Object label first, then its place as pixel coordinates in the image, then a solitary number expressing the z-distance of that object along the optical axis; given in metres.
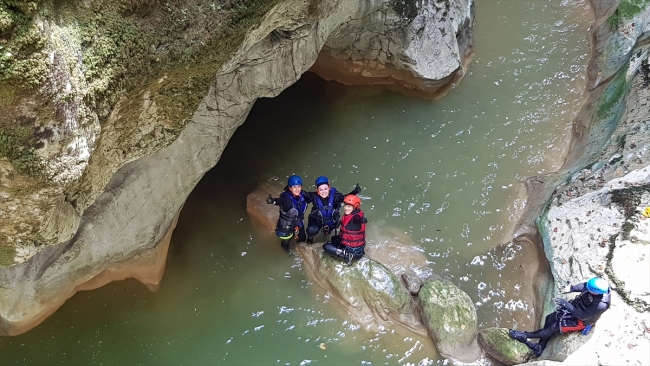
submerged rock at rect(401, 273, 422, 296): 6.11
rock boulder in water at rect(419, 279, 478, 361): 5.59
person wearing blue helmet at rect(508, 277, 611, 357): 4.71
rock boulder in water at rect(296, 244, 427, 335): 5.84
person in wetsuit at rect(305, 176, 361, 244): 6.10
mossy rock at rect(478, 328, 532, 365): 5.42
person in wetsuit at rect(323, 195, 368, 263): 5.93
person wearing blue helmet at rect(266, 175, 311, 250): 6.04
